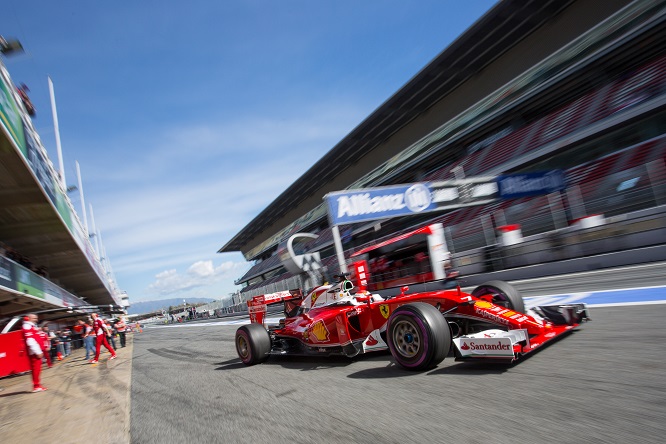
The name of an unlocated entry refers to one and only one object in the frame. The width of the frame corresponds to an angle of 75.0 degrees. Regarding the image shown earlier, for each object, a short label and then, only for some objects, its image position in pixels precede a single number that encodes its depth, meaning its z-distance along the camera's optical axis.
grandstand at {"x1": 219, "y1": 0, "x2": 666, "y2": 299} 12.32
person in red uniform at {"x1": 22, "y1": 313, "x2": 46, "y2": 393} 9.25
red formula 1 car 4.25
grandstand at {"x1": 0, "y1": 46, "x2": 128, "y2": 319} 12.79
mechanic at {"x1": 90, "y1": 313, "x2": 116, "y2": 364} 13.83
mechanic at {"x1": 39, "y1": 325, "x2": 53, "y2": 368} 15.73
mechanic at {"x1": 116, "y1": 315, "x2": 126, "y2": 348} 19.59
